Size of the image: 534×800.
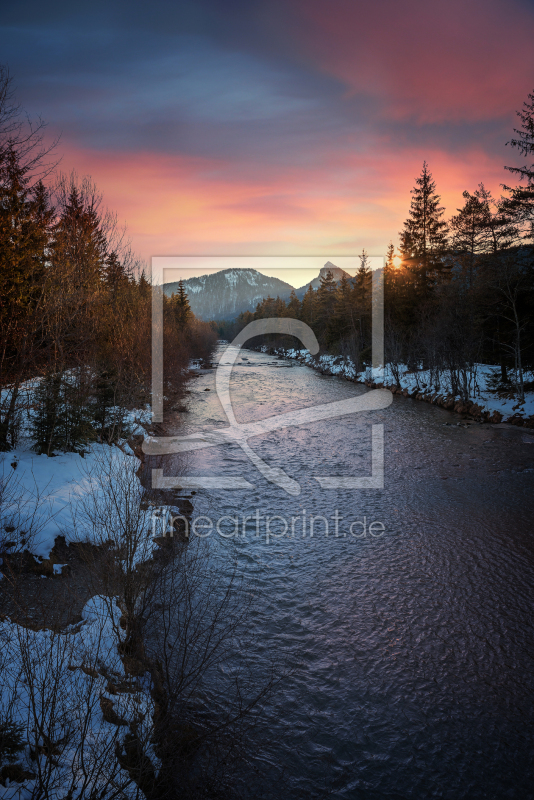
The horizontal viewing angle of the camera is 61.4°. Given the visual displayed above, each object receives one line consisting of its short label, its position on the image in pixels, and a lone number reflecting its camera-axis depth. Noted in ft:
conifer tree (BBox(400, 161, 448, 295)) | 151.84
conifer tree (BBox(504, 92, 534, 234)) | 76.64
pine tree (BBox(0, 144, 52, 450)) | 41.63
